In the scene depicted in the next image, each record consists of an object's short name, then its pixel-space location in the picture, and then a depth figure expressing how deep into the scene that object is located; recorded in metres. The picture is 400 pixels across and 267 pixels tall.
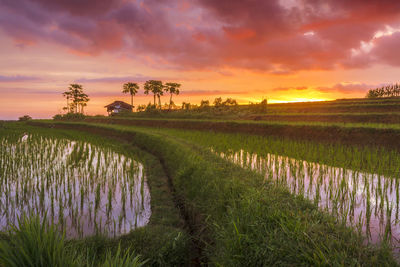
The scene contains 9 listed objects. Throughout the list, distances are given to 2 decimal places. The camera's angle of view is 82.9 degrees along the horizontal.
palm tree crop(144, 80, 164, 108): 51.34
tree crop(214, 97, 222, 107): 37.87
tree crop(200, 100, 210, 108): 37.81
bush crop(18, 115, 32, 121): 49.19
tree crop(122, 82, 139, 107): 56.94
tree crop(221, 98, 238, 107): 38.44
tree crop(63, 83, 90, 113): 58.59
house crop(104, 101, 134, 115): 53.63
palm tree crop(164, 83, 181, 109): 52.89
